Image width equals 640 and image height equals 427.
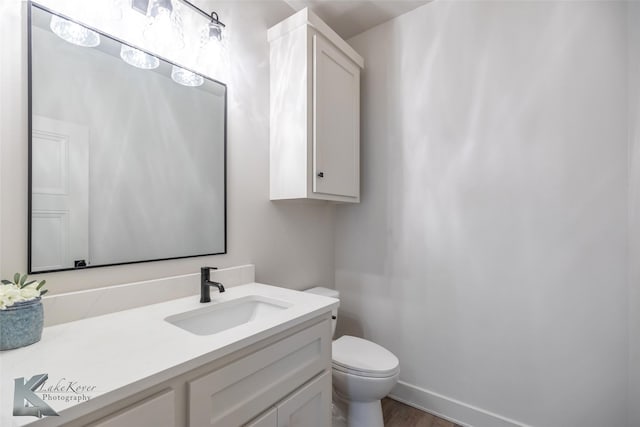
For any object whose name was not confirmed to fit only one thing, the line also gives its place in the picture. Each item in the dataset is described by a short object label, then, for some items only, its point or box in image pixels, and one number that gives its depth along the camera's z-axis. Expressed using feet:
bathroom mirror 3.07
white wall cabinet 5.15
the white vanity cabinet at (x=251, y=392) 2.09
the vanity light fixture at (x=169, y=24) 3.76
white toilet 4.69
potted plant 2.35
